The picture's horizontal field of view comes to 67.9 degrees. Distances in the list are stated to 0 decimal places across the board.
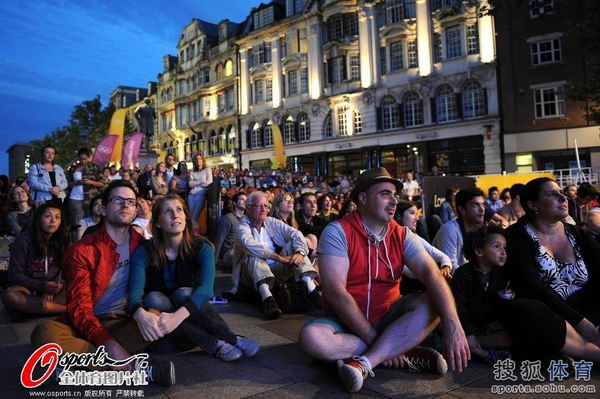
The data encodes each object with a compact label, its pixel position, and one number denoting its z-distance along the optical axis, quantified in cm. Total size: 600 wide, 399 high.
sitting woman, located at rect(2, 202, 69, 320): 498
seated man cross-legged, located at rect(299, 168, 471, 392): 312
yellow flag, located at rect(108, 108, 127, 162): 2164
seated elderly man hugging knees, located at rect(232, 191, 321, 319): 535
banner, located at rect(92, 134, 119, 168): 1955
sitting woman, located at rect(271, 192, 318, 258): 671
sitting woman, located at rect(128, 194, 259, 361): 354
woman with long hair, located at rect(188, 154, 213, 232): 1026
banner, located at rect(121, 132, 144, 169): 1928
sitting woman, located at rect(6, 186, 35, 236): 763
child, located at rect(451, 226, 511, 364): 354
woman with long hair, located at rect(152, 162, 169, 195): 1021
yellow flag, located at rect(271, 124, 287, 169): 2886
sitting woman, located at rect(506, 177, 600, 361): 351
